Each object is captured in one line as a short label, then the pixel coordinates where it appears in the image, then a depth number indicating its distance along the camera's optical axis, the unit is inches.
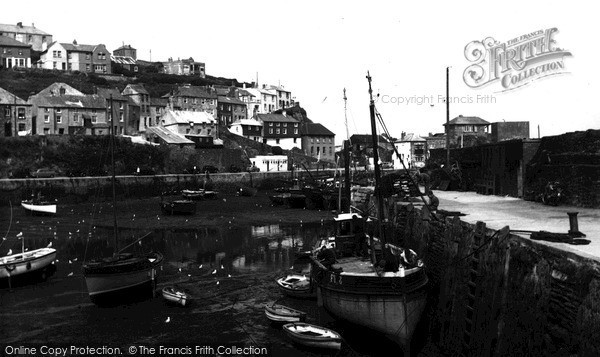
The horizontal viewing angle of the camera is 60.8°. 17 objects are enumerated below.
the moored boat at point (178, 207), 1966.0
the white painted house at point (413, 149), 4205.2
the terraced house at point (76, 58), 4618.6
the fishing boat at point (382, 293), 673.0
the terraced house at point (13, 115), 2822.3
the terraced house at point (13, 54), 4364.2
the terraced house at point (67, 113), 3056.1
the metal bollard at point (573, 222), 641.0
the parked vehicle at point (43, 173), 2416.0
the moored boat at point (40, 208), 1937.7
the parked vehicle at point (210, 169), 2971.7
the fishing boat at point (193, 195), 2308.1
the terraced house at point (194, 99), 4126.5
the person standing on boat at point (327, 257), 803.5
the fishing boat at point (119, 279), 855.1
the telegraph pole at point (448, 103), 1720.0
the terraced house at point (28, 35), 4928.6
